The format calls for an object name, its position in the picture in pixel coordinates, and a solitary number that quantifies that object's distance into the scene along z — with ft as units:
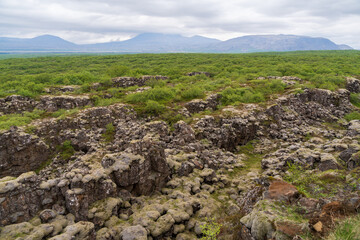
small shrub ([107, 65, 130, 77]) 161.38
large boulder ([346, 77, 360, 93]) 132.98
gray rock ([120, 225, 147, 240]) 33.34
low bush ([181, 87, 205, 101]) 106.52
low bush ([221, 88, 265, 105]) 104.88
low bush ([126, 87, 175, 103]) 97.14
